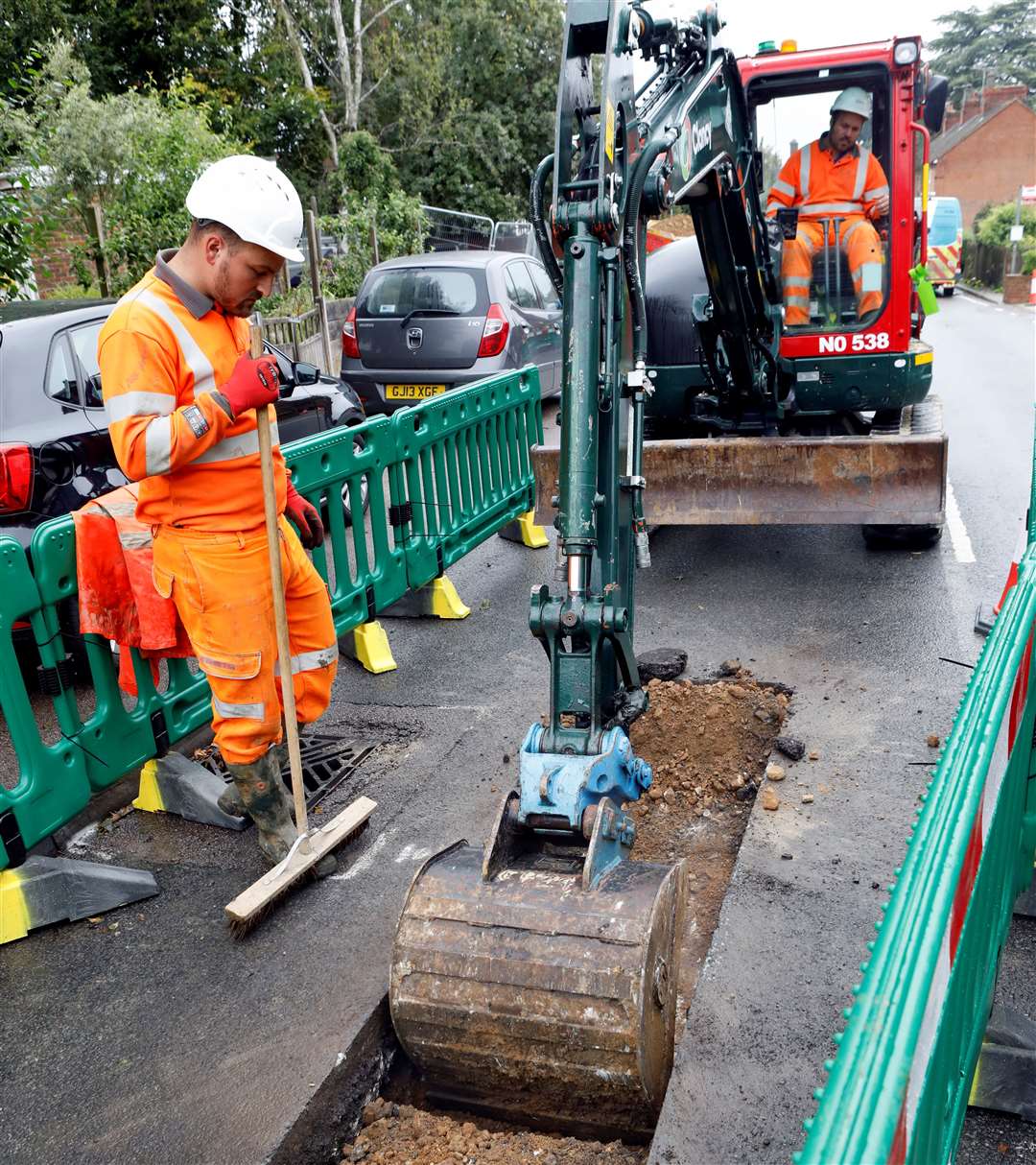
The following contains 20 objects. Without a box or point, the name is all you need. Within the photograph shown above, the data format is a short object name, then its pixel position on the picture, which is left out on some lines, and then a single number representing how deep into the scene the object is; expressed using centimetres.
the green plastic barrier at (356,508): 512
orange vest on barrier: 370
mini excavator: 243
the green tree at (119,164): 1161
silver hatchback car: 1066
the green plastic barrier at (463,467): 598
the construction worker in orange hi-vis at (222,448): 322
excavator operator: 649
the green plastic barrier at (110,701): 360
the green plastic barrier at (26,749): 343
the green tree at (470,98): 2914
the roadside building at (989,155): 5981
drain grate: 456
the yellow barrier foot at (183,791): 429
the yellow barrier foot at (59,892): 359
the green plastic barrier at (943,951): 117
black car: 516
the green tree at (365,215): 1877
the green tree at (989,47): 7181
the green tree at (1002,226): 3950
